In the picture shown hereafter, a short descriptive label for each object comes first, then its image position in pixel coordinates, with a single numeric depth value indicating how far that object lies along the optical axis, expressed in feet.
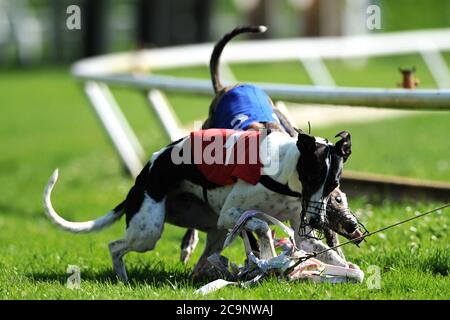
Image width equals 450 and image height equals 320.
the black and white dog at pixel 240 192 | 34.42
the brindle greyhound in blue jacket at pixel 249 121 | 36.37
